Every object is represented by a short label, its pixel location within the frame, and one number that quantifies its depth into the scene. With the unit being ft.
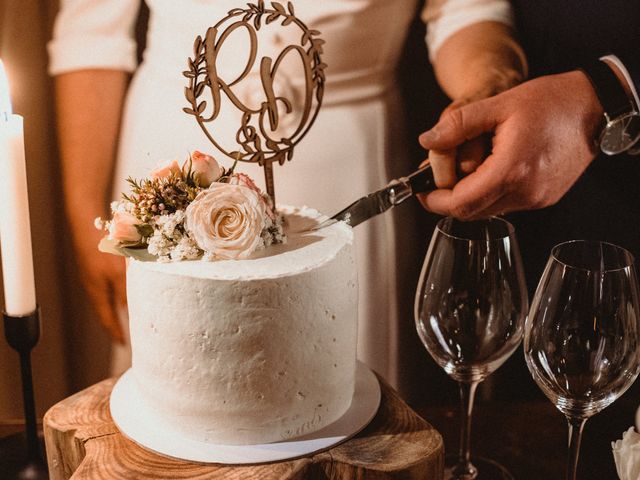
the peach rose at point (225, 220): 3.65
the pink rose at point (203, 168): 3.90
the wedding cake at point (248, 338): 3.60
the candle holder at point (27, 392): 4.21
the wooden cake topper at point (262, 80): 4.10
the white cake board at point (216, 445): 3.76
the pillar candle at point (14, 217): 3.92
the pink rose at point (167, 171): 3.89
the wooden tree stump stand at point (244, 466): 3.66
